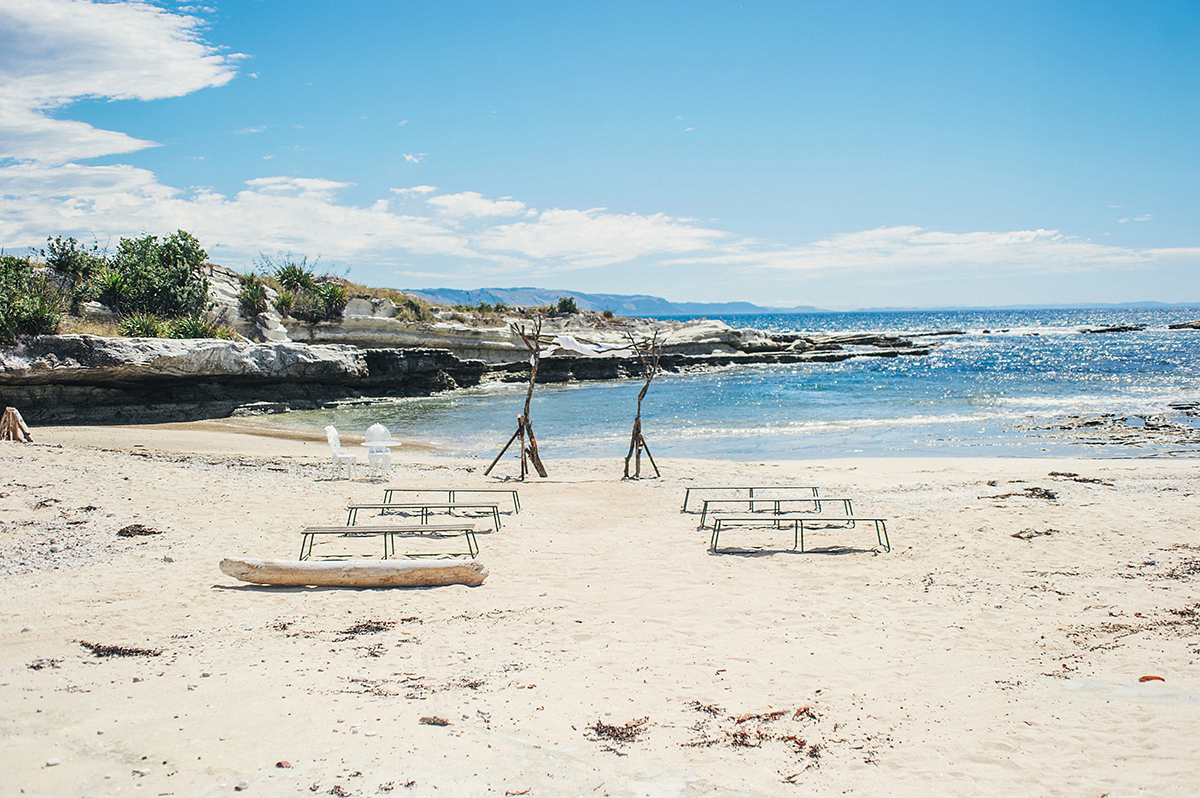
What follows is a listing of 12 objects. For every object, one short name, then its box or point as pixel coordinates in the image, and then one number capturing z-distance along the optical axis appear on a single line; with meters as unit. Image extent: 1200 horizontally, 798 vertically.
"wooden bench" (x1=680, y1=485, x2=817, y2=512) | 11.08
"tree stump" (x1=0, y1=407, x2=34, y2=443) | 15.63
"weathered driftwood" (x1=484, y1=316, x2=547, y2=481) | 14.74
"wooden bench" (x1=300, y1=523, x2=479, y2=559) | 8.12
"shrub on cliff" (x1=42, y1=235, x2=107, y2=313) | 28.94
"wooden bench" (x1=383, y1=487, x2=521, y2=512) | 11.00
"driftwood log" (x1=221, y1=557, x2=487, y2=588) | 7.09
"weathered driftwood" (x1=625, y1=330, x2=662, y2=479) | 14.94
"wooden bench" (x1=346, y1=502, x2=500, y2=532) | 9.63
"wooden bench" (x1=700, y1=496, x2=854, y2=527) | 10.01
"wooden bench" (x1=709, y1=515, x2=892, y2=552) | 9.10
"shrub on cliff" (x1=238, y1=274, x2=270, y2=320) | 36.25
